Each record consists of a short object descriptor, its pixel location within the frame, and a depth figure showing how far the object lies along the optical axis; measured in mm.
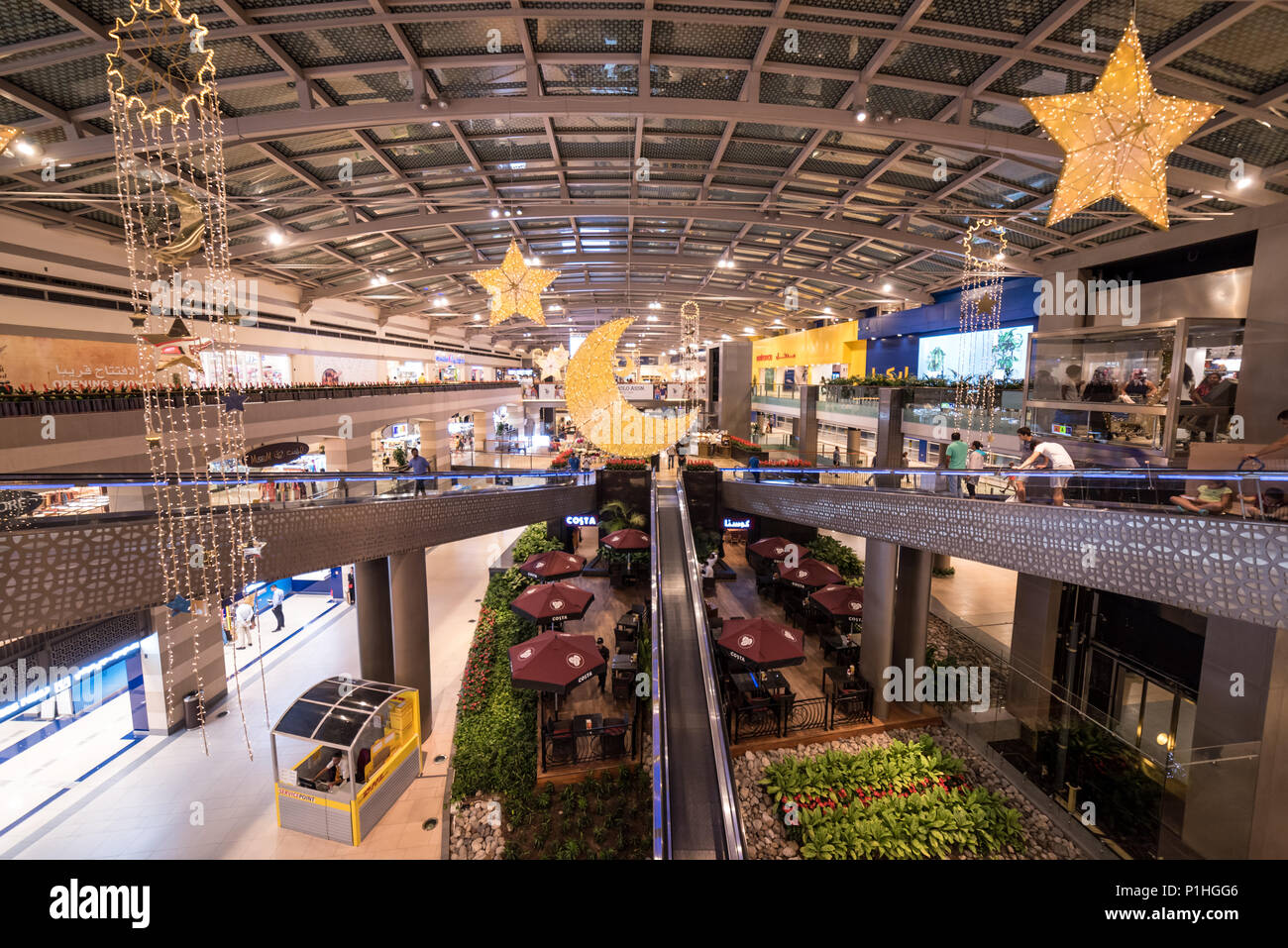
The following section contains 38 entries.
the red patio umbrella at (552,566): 13344
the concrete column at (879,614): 10008
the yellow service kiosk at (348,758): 7312
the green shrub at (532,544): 17453
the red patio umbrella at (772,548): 14586
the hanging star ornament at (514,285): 13109
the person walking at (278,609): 14367
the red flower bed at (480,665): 10594
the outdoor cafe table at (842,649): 11078
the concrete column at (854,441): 22750
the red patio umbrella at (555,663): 8469
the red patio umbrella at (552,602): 10969
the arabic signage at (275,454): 14039
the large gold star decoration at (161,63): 3795
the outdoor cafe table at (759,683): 9312
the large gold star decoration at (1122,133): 4750
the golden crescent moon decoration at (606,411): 13188
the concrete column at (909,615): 10430
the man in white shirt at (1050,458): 7379
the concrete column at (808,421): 22578
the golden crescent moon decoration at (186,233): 3883
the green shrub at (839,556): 16406
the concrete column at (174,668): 9516
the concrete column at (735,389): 23344
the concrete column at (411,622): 9477
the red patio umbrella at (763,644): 9078
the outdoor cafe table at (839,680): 10195
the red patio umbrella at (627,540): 13820
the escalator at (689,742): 4910
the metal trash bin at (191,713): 9750
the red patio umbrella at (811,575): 12844
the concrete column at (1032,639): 9445
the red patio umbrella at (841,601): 11398
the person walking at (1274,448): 5602
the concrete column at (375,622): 9367
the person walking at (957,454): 9934
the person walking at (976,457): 11784
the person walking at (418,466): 11500
